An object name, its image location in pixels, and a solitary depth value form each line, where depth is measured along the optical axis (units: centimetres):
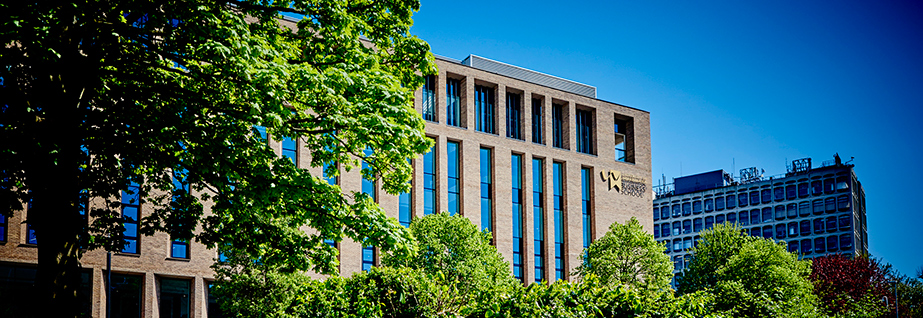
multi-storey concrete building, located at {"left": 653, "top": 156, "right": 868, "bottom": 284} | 11344
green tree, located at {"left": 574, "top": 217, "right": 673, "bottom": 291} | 4238
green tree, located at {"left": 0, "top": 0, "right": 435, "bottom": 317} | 1327
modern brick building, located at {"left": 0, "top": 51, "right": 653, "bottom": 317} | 4122
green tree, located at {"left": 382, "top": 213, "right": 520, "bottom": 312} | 3725
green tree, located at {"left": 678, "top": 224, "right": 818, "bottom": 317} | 3912
